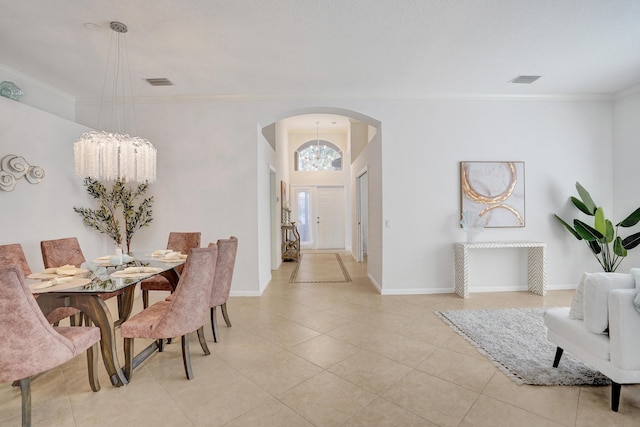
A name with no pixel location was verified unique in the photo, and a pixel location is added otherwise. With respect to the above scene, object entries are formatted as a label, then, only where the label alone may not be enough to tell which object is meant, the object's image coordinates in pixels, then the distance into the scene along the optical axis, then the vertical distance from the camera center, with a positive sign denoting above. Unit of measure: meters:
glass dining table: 2.02 -0.58
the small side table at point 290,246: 7.25 -0.87
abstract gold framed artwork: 4.39 +0.29
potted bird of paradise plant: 3.96 -0.37
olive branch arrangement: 4.10 +0.06
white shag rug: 2.18 -1.26
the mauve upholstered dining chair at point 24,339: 1.56 -0.71
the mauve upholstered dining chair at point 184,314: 2.12 -0.77
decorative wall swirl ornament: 3.05 +0.48
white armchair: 1.76 -0.81
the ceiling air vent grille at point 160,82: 3.78 +1.74
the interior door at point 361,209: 6.82 +0.03
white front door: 9.22 -0.20
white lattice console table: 4.12 -0.79
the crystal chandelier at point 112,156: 2.85 +0.58
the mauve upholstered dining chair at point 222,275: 2.79 -0.62
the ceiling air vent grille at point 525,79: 3.84 +1.73
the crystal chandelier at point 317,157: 9.27 +1.73
